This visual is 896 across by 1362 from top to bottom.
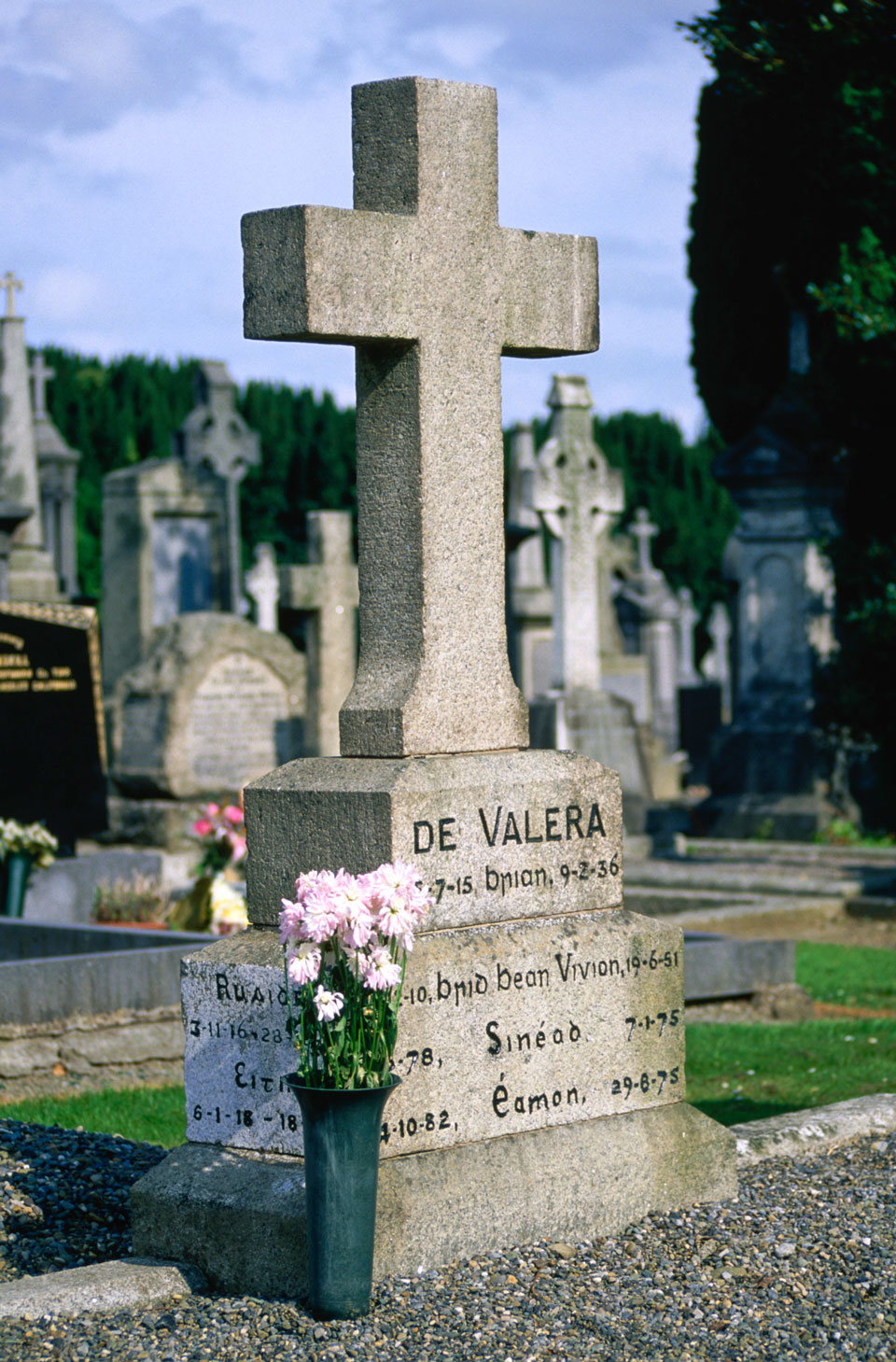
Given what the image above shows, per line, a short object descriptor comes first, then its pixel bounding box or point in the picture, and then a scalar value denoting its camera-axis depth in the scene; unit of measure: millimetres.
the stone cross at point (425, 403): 4516
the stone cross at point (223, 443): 16000
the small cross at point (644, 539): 26078
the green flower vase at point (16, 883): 9641
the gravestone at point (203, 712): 13438
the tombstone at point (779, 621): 15062
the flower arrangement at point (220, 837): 9812
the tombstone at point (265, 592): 20219
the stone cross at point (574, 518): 15109
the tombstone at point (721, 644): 30141
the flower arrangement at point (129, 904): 9906
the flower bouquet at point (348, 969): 3848
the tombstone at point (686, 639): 29109
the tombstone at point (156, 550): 15367
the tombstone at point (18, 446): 16125
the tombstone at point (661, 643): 24781
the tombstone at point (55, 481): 20750
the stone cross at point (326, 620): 13367
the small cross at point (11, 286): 16719
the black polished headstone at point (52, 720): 10617
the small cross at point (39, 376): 20578
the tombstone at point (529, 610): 18422
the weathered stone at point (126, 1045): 7191
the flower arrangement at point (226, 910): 8898
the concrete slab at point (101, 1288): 3809
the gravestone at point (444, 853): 4277
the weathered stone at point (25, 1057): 7035
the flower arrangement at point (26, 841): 9633
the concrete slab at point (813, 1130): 5270
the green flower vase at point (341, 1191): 3809
